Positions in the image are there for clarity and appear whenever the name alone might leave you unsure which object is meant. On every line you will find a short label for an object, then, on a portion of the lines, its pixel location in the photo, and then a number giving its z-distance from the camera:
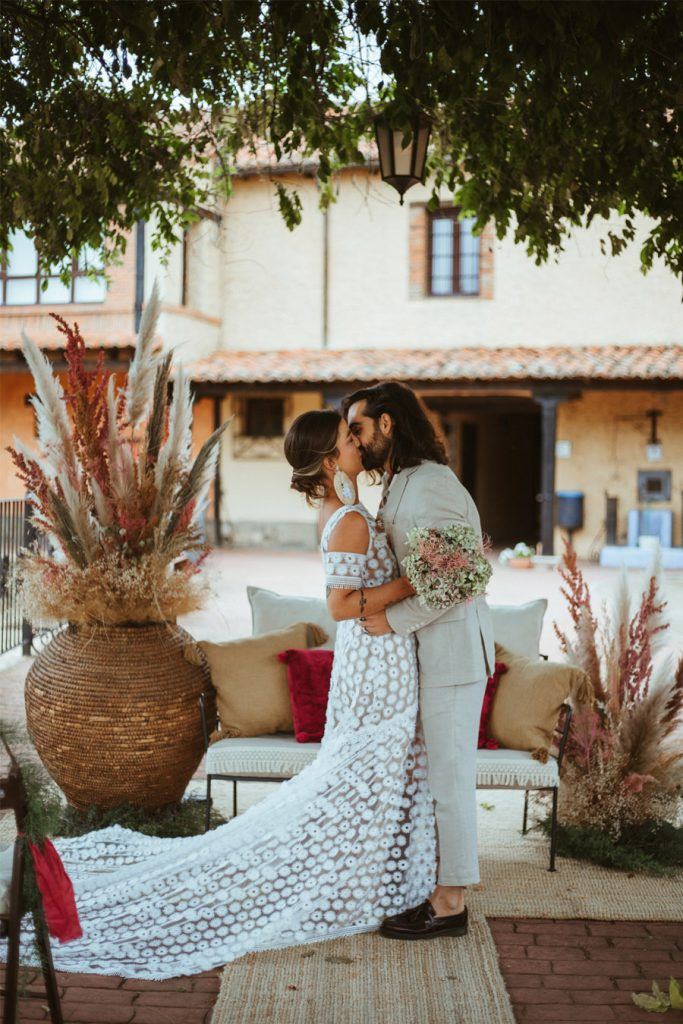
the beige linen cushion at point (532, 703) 4.16
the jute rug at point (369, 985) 2.96
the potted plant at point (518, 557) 16.81
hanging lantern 5.09
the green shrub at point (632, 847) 4.20
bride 3.43
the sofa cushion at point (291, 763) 4.03
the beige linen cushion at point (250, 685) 4.29
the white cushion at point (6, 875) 2.48
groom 3.44
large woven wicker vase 4.27
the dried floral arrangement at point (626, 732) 4.38
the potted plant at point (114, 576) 4.26
